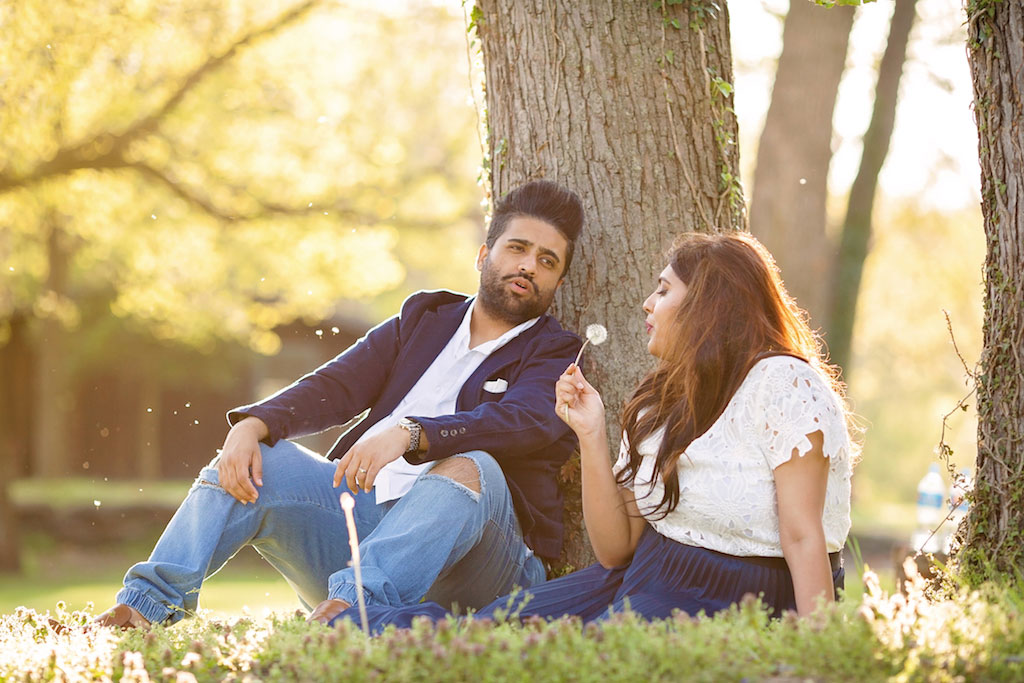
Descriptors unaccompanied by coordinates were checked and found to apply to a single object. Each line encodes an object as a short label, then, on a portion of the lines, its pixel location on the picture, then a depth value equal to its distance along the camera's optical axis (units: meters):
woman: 5.96
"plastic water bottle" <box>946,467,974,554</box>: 7.15
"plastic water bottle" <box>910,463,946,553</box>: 11.82
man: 6.86
